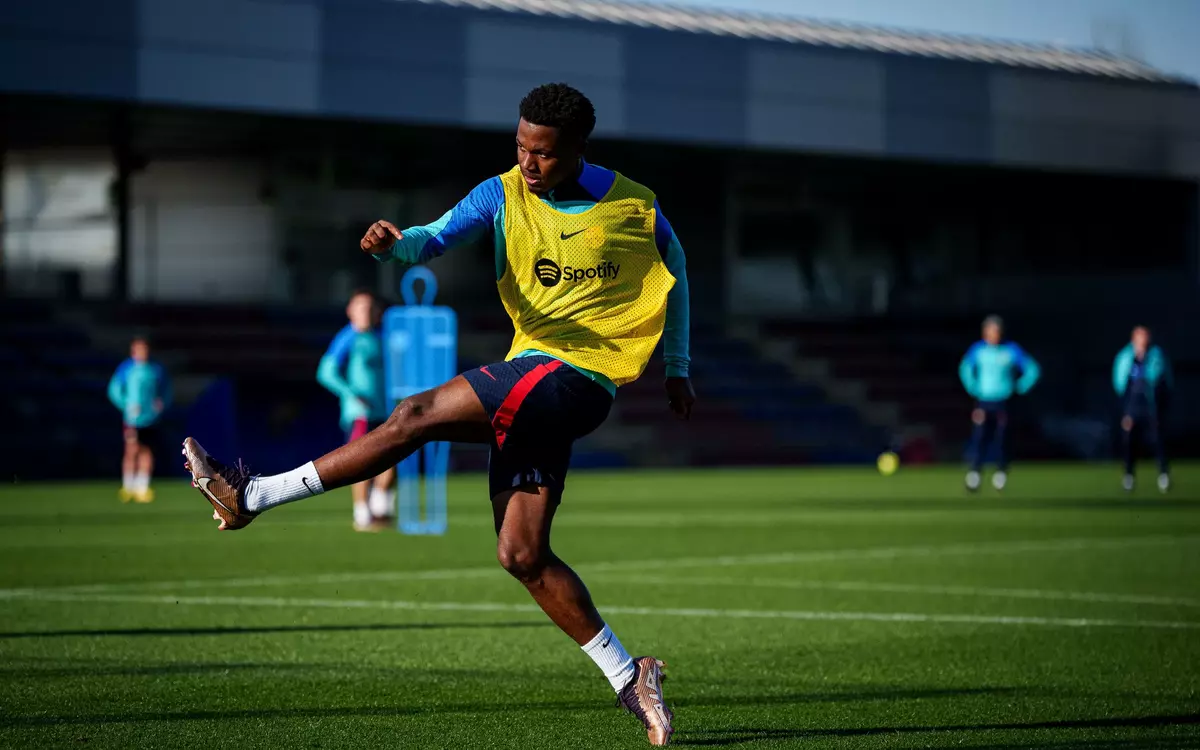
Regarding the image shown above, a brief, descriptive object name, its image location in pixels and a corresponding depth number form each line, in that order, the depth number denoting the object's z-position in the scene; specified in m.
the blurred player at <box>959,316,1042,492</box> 24.34
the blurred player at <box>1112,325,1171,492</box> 23.83
